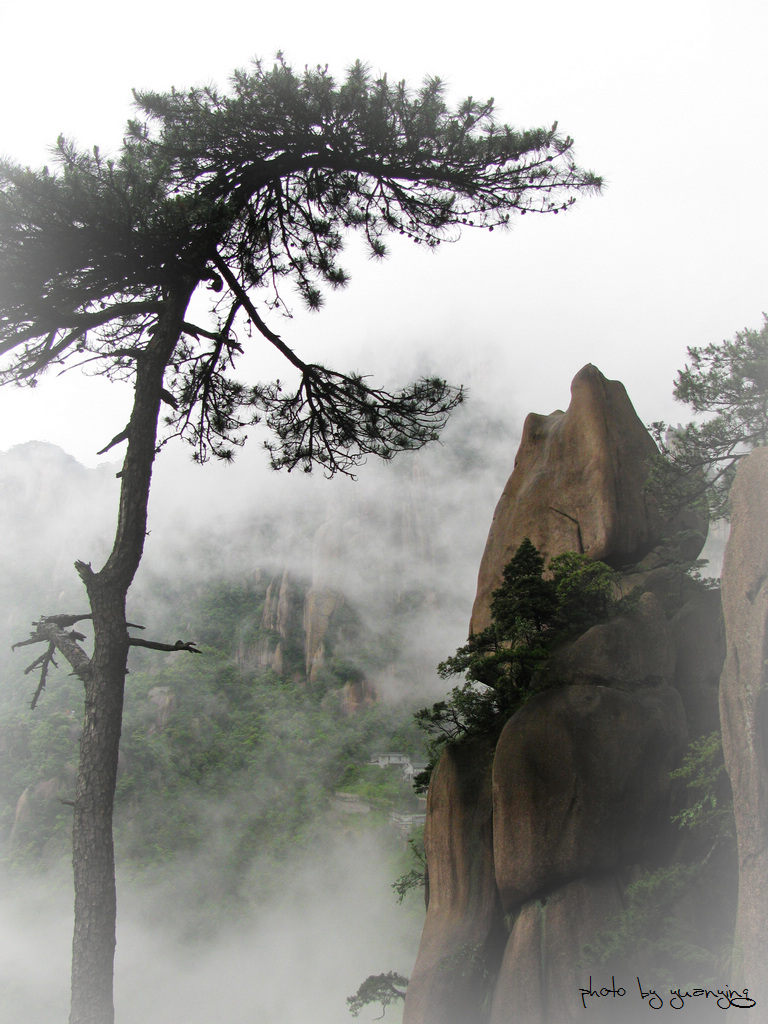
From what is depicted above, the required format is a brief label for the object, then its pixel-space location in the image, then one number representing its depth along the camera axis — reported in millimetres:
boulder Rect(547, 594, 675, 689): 8328
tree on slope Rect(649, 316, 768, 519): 9000
